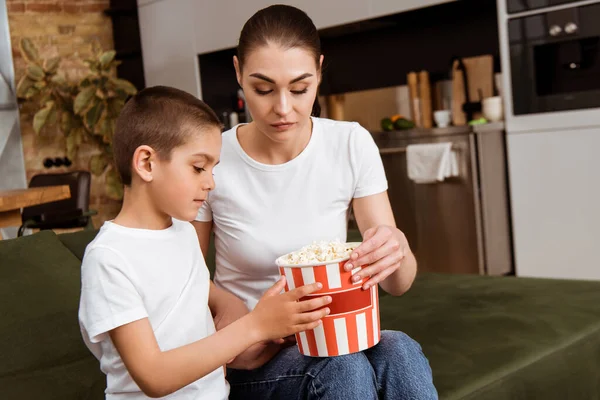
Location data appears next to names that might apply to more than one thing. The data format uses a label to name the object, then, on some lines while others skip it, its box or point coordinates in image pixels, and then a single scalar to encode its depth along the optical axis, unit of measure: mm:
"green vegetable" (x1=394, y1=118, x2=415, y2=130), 4398
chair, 4223
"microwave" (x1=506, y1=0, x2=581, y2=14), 3673
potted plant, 5973
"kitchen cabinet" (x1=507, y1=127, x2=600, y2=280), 3605
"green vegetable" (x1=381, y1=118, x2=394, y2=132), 4488
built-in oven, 3594
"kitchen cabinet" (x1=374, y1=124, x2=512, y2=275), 3980
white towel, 4043
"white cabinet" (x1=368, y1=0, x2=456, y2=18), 4133
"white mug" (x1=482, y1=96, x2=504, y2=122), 3969
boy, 1108
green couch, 1617
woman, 1347
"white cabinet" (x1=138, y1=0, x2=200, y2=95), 5809
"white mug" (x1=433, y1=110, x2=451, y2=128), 4285
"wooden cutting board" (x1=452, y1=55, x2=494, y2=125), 4203
